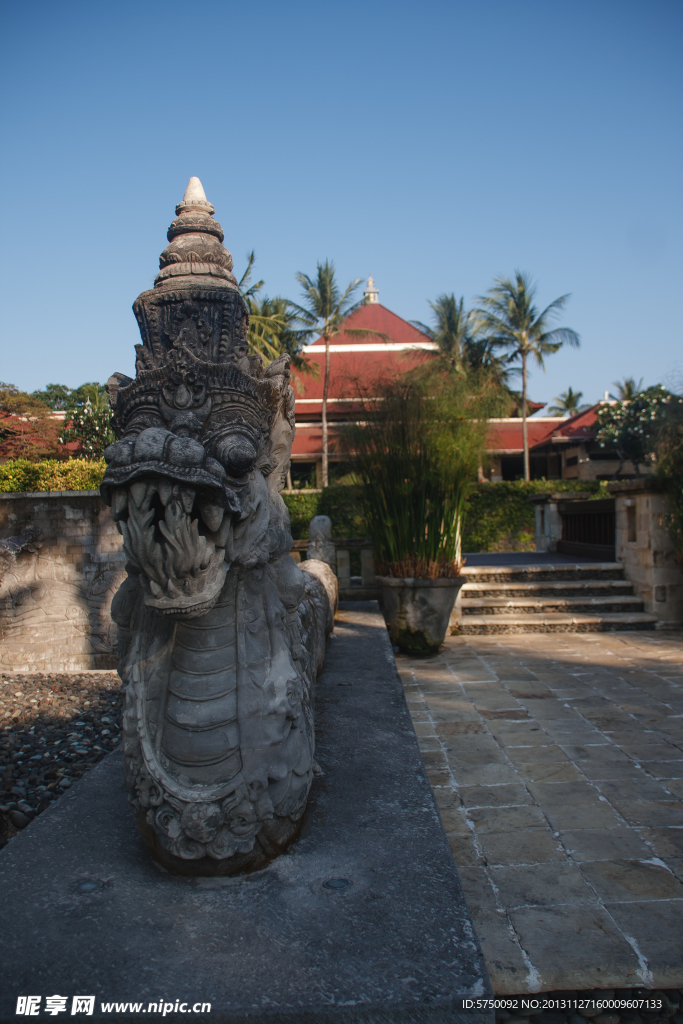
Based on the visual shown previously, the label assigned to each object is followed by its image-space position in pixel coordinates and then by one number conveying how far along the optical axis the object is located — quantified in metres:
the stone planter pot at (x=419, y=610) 5.13
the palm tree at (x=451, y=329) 23.27
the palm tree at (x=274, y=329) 17.58
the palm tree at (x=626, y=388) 28.86
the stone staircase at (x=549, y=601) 6.31
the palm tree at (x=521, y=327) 23.72
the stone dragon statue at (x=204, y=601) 1.25
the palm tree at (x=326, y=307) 21.27
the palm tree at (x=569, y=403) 40.72
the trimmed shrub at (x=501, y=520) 15.52
